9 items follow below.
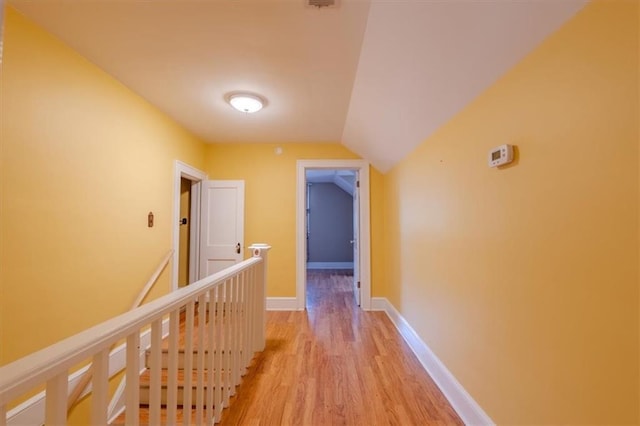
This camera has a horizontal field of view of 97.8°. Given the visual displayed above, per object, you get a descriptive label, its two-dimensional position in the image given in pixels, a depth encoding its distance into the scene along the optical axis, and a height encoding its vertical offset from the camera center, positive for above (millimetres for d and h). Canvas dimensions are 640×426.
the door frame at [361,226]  3902 -31
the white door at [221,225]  3785 -9
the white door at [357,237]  4020 -193
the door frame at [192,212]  3115 +152
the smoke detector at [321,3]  1450 +1157
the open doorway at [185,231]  3938 -94
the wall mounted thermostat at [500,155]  1270 +324
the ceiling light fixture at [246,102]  2461 +1113
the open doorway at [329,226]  7820 -57
